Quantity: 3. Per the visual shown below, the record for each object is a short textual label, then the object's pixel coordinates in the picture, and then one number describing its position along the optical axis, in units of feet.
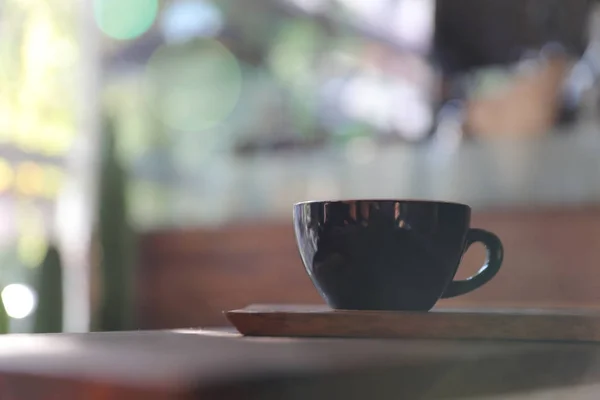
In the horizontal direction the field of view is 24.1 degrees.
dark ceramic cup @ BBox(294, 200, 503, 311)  2.41
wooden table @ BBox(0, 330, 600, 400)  1.80
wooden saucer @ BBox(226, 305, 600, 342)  2.19
